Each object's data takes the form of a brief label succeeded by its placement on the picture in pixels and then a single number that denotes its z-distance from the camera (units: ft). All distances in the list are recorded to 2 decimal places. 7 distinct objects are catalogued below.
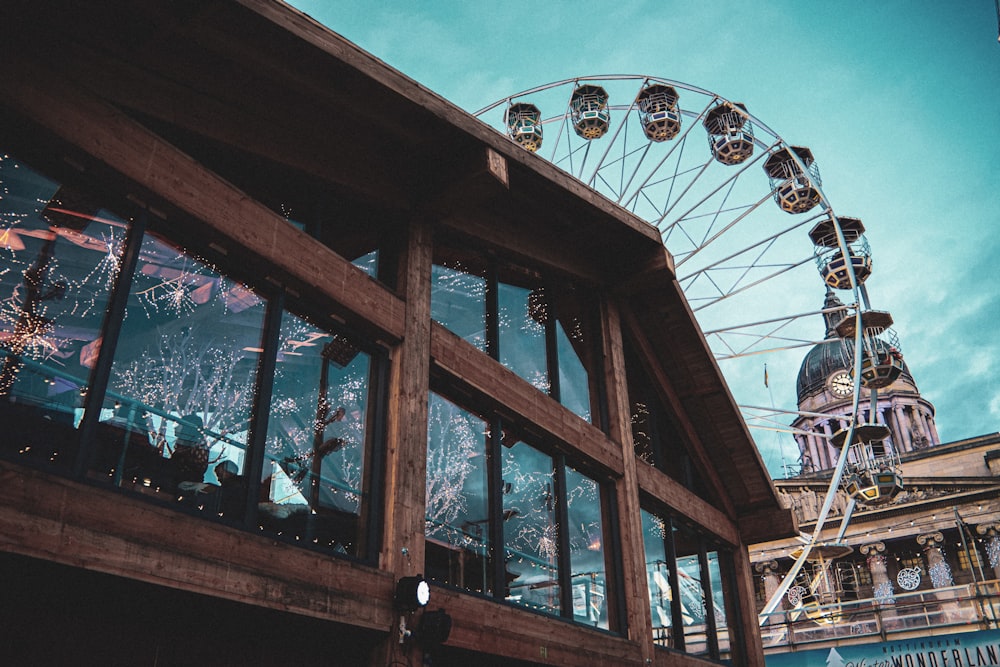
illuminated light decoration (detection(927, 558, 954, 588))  138.82
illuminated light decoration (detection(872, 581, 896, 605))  141.79
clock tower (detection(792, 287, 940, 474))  218.79
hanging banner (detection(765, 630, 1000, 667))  74.64
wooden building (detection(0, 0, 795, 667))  17.28
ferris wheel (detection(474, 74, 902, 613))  68.44
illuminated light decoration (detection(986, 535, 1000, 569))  137.28
